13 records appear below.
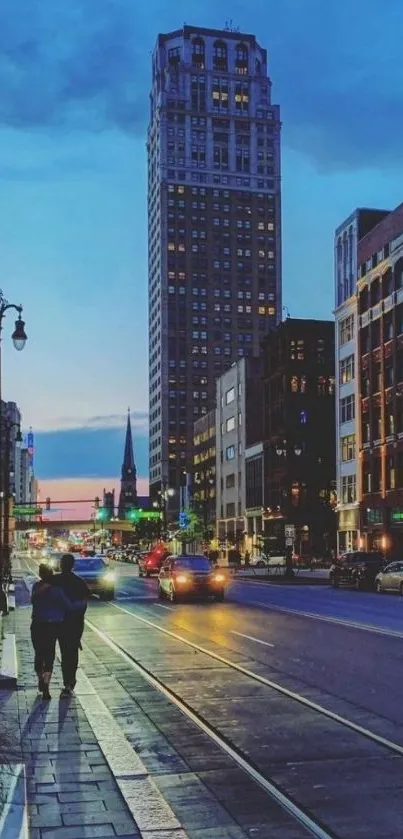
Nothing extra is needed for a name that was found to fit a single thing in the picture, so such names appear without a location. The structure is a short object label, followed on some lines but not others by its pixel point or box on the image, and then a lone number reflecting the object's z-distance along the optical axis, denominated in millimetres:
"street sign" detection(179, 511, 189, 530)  120438
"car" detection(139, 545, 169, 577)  66500
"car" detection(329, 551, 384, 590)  45094
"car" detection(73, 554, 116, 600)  37188
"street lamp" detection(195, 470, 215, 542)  155125
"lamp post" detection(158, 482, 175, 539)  154875
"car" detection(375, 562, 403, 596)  40188
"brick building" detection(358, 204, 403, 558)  74438
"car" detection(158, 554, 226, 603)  33875
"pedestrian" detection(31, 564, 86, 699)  13039
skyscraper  196500
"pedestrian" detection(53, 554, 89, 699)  13398
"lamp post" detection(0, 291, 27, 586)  22316
